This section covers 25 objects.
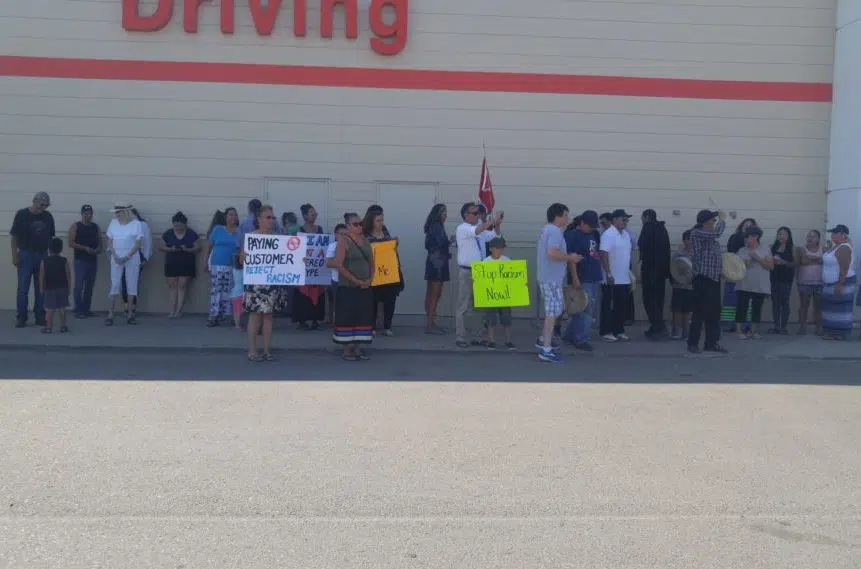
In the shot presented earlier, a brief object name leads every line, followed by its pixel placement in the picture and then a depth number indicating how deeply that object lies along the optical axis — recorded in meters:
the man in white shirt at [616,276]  13.10
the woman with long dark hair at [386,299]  13.05
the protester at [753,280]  13.62
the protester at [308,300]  13.37
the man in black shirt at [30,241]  12.95
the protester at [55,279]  12.30
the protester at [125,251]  13.55
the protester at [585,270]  12.18
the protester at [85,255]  13.73
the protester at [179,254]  14.11
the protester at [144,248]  13.97
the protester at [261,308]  10.91
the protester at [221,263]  13.52
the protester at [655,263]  13.45
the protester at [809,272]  13.89
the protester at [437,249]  12.93
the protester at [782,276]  14.09
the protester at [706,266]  11.80
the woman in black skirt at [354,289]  10.99
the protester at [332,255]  11.12
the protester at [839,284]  13.46
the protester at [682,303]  13.23
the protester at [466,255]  12.26
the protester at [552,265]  11.33
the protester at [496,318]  12.07
